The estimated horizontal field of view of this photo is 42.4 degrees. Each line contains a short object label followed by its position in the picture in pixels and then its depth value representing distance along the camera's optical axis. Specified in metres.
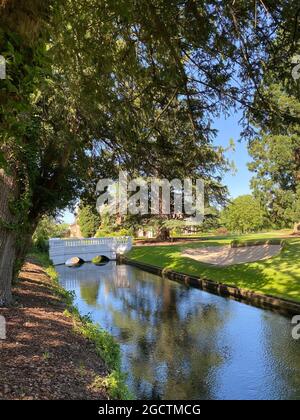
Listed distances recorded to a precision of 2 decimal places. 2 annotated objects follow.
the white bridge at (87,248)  33.50
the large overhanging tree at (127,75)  2.27
